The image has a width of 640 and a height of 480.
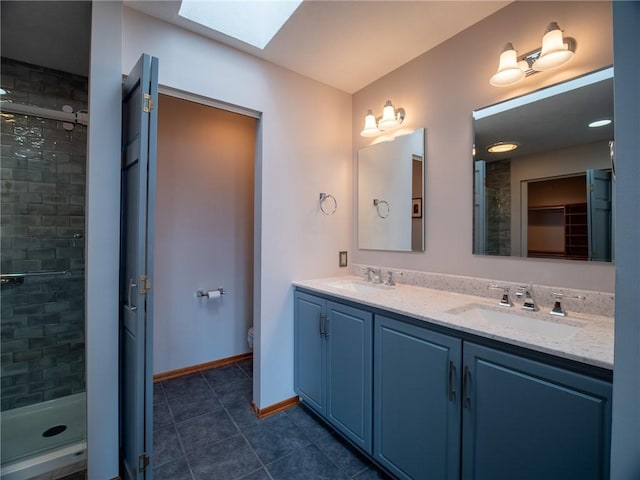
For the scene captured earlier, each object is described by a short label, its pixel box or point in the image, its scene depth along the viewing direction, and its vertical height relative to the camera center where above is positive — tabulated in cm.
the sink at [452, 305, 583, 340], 130 -40
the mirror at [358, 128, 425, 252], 213 +36
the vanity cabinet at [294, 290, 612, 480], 95 -68
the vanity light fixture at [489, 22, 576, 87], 138 +91
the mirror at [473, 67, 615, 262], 135 +35
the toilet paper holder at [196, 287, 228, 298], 278 -52
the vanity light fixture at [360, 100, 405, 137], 221 +93
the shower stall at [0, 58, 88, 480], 201 -11
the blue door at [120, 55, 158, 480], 135 -12
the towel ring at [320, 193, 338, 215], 247 +31
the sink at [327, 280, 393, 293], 220 -36
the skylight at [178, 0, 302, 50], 174 +140
